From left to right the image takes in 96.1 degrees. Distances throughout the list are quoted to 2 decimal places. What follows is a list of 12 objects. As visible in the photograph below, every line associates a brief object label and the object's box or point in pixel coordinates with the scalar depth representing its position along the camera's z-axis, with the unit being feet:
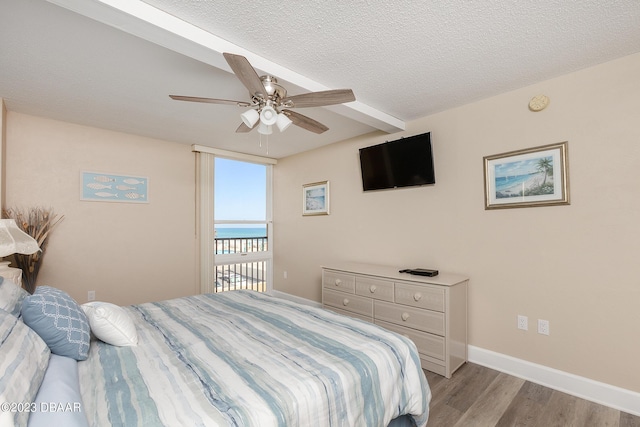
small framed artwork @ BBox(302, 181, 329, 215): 13.78
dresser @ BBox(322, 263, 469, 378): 7.98
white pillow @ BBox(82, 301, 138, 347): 4.96
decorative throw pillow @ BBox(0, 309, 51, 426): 2.60
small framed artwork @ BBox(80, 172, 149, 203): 11.18
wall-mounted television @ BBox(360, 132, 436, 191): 9.71
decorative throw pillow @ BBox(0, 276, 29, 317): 4.59
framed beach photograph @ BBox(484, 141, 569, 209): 7.39
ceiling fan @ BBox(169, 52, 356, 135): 5.82
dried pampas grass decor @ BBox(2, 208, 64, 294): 9.55
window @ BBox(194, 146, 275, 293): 13.96
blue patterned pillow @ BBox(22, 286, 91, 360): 4.22
